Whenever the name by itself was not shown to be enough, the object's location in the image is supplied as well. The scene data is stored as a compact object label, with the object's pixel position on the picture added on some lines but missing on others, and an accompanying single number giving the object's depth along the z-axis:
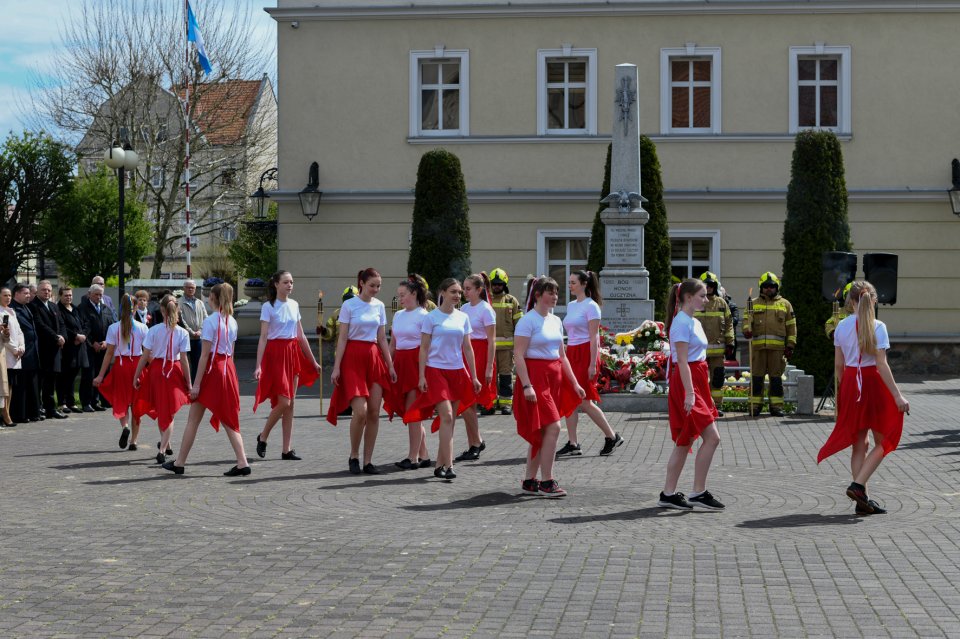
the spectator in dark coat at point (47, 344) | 18.77
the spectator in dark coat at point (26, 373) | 18.03
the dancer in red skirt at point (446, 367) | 11.40
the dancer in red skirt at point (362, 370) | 11.84
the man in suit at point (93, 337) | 19.61
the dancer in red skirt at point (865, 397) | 9.66
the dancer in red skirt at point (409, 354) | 12.02
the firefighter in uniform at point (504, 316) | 17.81
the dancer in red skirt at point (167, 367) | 12.77
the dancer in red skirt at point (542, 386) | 10.29
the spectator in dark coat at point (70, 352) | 19.25
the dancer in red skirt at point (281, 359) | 12.77
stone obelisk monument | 20.42
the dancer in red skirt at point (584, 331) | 12.82
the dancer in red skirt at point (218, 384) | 11.66
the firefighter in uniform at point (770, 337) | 17.83
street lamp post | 24.29
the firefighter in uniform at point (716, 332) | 17.44
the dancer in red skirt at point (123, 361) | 14.34
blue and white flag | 34.03
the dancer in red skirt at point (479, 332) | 12.33
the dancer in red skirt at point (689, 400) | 9.67
